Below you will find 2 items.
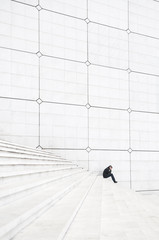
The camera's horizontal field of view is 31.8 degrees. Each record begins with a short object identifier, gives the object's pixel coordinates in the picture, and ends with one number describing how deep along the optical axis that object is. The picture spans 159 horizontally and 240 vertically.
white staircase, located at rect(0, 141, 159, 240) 1.89
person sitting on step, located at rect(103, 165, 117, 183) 8.14
